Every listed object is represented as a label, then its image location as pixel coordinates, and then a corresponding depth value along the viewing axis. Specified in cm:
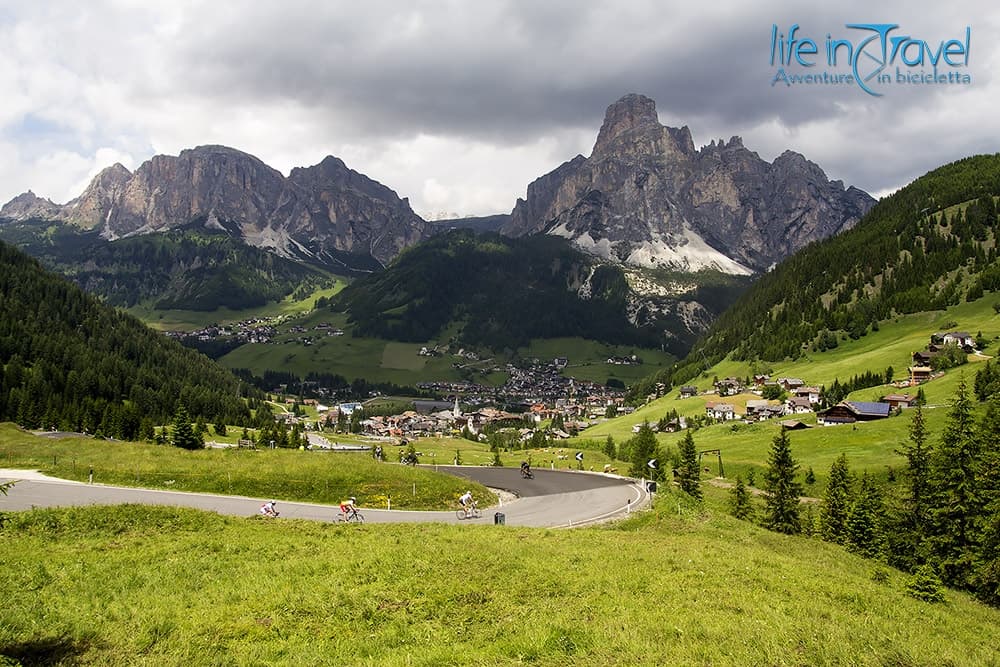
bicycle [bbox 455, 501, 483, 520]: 4262
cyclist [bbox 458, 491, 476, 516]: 4238
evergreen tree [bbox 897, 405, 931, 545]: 4681
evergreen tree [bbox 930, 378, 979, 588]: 4194
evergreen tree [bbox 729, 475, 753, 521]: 6462
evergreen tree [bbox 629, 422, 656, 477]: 8556
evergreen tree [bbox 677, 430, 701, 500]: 7138
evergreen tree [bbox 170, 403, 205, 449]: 7706
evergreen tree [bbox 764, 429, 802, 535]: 6192
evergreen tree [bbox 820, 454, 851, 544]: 5916
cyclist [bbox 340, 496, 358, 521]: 3766
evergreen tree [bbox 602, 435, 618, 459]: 13062
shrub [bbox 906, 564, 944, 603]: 2700
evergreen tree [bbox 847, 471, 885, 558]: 5206
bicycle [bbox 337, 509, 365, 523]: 3747
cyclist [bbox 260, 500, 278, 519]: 3622
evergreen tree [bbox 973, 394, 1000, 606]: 3894
